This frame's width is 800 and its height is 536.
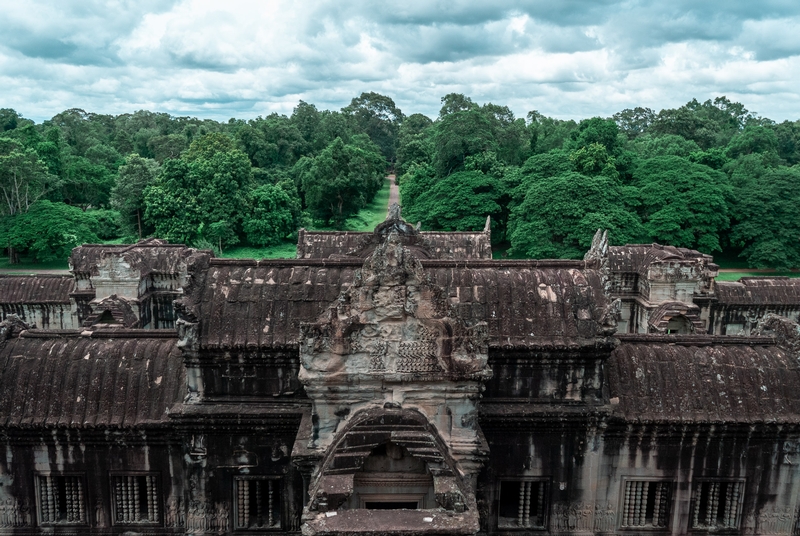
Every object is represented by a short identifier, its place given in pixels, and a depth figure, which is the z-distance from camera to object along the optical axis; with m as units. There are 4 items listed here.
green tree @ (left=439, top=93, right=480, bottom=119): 87.00
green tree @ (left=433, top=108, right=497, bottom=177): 60.94
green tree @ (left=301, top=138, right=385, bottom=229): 65.75
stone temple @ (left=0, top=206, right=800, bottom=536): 12.99
